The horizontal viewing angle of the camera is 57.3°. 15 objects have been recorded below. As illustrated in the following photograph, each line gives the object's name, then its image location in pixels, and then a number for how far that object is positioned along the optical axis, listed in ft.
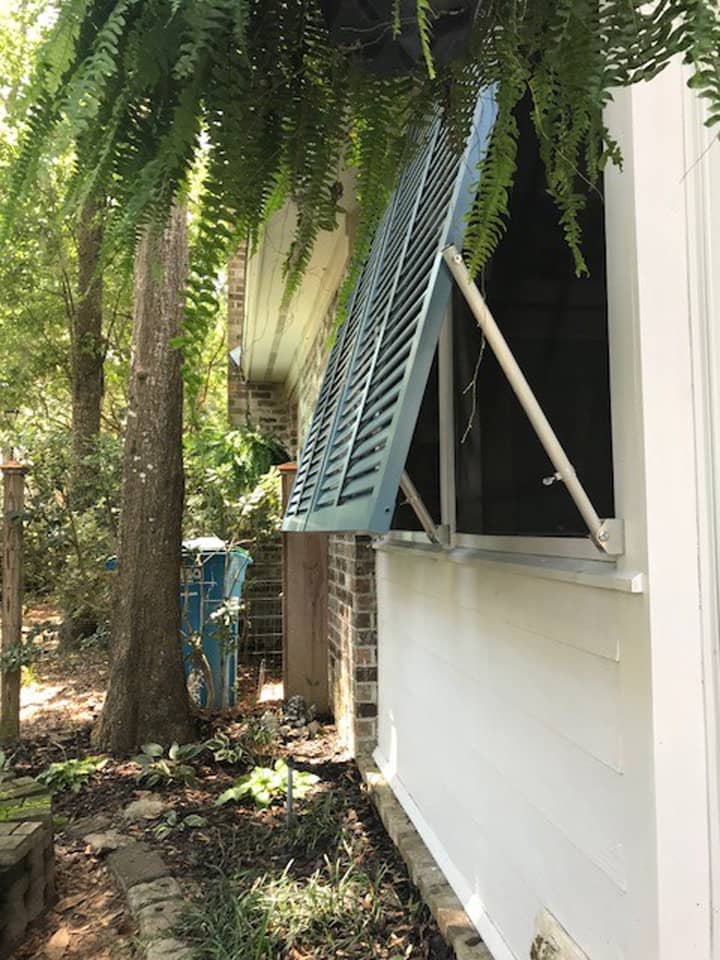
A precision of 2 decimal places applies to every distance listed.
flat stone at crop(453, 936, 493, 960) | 6.62
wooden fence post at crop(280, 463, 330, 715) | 15.76
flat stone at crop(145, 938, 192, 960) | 7.31
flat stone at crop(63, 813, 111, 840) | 10.66
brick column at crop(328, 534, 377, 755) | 12.57
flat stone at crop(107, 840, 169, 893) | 9.12
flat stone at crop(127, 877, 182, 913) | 8.54
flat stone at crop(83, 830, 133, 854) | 10.09
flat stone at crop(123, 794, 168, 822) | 11.10
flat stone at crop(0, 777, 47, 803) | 10.01
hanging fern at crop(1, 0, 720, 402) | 2.48
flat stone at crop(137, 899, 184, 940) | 7.84
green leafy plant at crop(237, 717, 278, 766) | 13.21
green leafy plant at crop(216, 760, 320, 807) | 11.32
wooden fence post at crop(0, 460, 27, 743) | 14.71
